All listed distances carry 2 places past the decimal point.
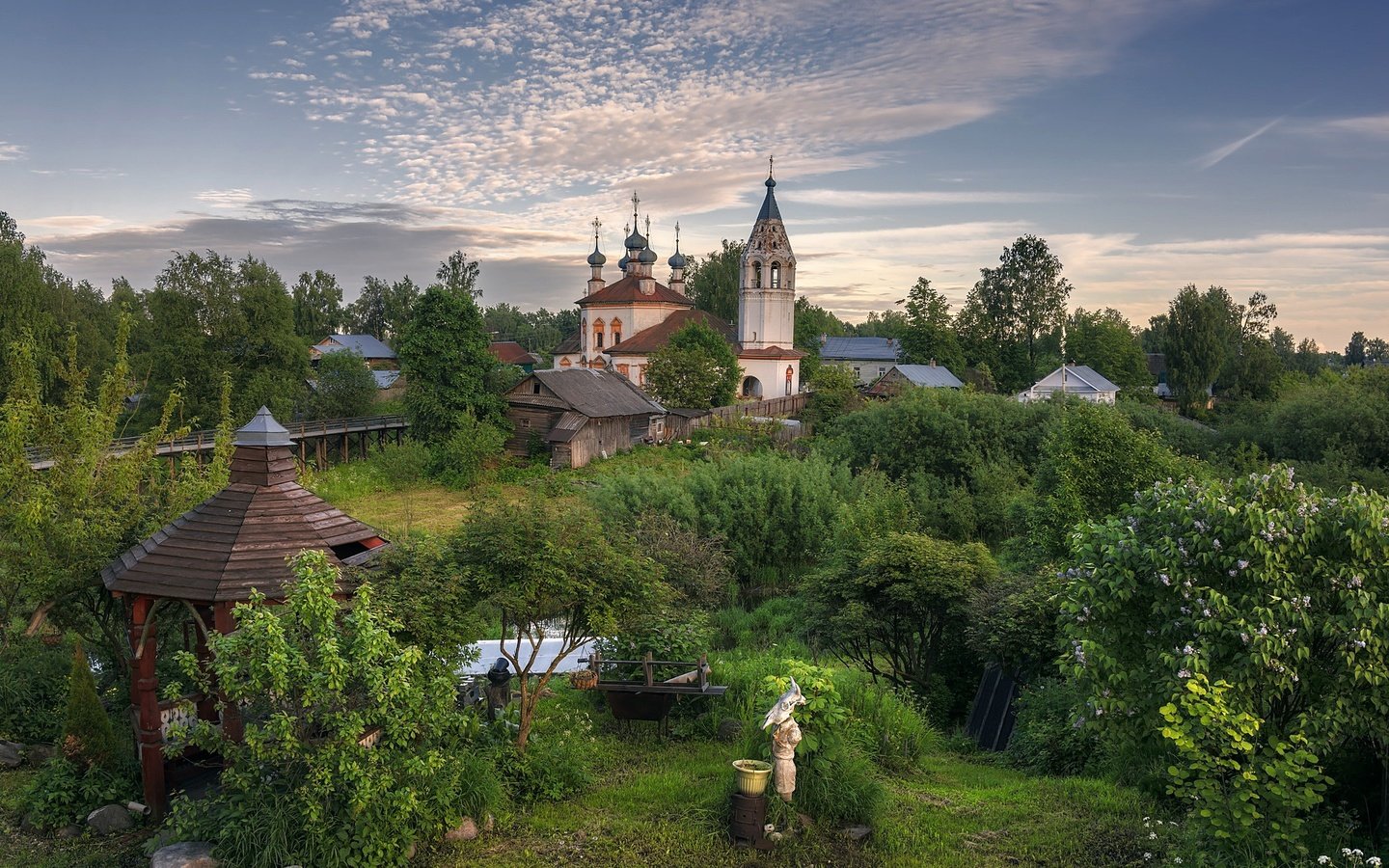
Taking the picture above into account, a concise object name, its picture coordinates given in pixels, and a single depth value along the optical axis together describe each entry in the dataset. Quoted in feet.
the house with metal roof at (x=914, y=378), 162.32
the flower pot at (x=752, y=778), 25.58
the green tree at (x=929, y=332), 203.51
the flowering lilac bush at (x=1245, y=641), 19.97
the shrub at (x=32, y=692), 35.47
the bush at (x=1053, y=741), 34.17
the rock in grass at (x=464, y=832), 26.25
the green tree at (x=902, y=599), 42.73
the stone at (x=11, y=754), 32.83
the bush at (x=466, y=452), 112.37
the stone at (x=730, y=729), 34.83
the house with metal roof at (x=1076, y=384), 162.41
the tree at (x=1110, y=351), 202.90
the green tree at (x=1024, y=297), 201.67
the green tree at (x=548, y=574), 28.68
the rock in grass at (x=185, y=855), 23.40
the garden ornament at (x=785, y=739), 25.35
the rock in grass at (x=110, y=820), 28.32
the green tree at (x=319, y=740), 23.15
